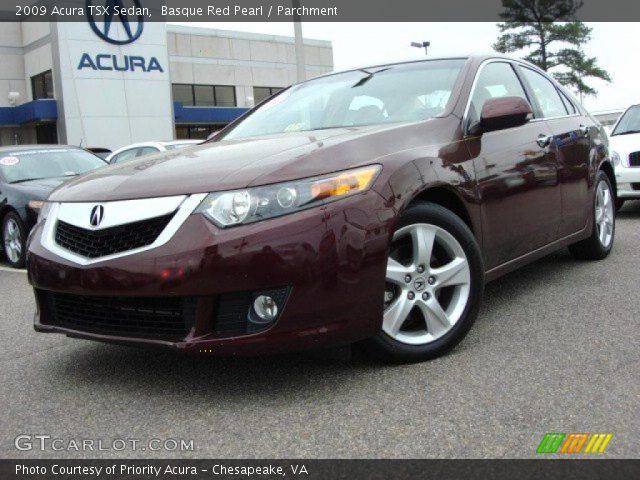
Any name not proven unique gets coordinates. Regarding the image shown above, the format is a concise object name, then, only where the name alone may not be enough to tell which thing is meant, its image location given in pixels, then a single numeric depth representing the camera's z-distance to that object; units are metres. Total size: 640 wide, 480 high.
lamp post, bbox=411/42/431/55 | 31.13
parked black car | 7.13
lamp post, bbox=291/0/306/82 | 15.02
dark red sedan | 2.65
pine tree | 41.12
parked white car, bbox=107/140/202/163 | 11.48
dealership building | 26.58
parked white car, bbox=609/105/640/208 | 7.66
